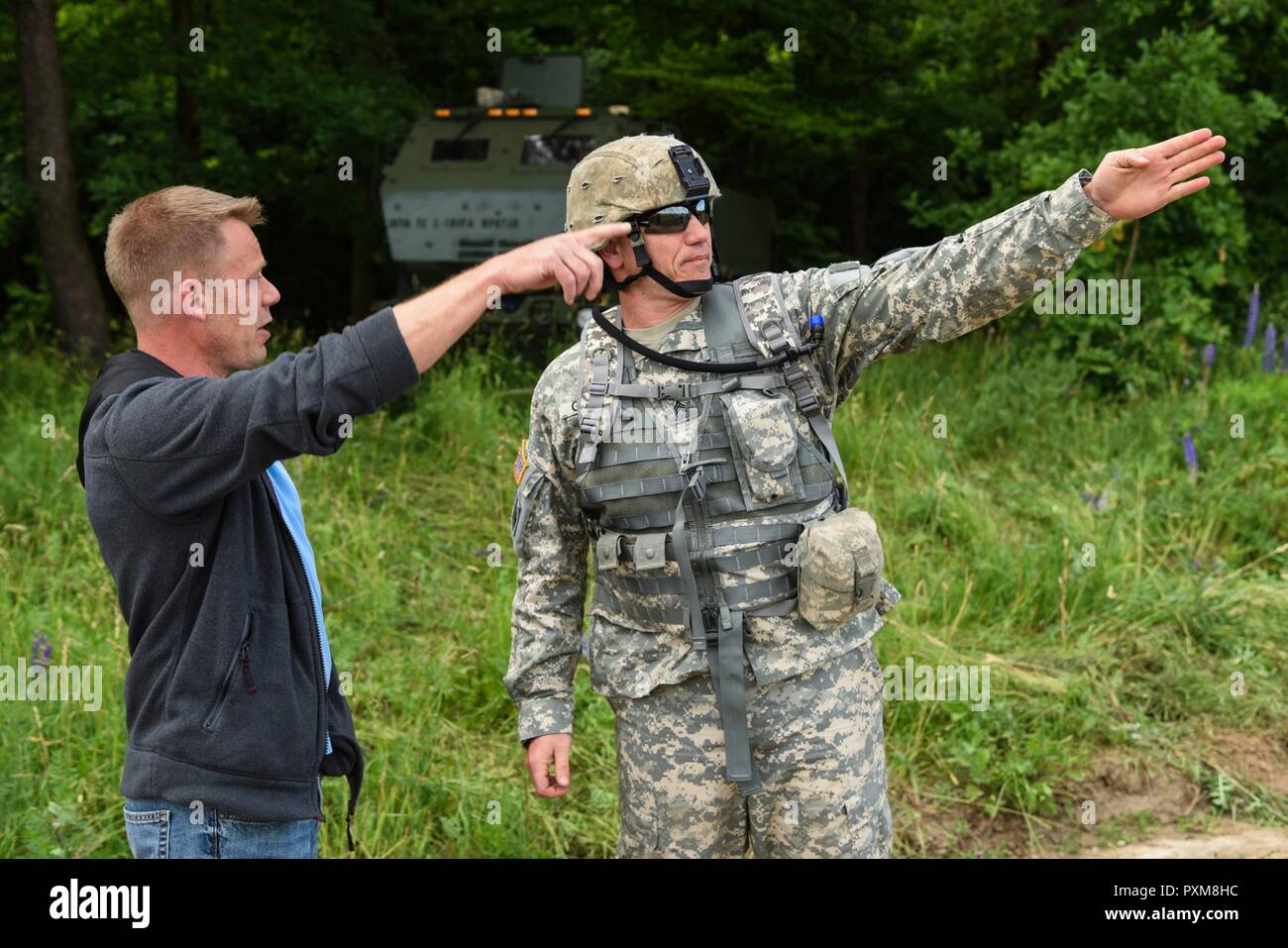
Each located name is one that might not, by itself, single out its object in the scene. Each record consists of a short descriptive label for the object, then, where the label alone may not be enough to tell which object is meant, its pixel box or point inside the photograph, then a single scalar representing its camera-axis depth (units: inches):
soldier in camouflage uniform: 107.7
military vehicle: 410.3
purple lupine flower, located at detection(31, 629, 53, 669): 170.9
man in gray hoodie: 81.0
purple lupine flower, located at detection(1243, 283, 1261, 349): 264.8
